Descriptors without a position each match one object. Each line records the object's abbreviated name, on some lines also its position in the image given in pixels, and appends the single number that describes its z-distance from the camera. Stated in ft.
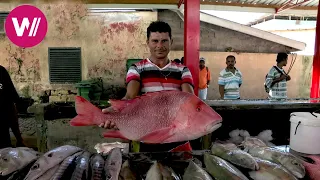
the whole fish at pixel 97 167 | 4.89
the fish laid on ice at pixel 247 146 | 6.44
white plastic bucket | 6.48
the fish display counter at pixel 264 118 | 12.62
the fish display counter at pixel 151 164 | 4.76
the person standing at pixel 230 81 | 18.98
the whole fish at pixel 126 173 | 4.75
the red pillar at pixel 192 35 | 14.15
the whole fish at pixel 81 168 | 4.78
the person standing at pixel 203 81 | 23.82
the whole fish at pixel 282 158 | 5.15
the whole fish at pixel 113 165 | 4.76
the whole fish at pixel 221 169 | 4.64
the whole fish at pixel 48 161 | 4.69
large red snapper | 4.00
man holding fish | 6.33
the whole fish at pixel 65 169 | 4.69
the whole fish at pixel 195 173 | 4.65
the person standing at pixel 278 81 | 16.01
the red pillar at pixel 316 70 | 19.71
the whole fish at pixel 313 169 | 5.09
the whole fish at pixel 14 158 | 4.94
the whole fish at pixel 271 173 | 4.73
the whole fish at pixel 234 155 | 5.08
